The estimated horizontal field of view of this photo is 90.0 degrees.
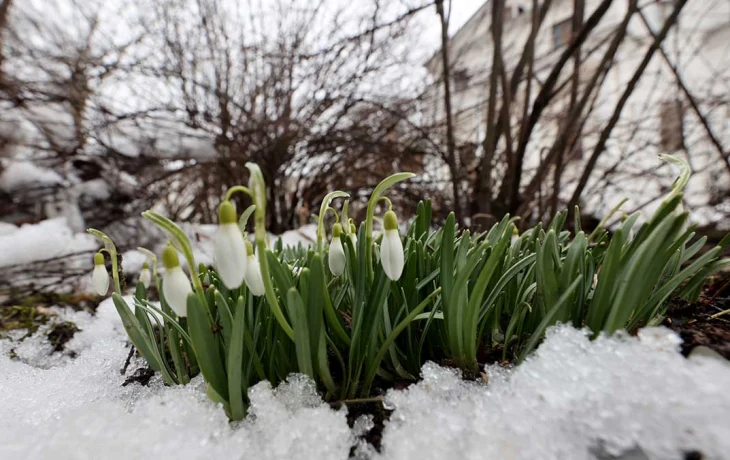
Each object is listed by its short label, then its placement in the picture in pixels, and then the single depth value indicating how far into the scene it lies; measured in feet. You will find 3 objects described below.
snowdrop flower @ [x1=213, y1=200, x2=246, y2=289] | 0.35
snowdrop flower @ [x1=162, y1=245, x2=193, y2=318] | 0.38
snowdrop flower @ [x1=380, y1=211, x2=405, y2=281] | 0.41
